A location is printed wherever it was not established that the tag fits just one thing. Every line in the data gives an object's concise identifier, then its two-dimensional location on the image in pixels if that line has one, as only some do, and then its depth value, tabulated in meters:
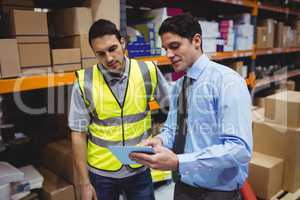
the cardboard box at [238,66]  2.88
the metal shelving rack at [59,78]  1.21
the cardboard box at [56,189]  1.45
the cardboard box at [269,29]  3.11
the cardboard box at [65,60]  1.38
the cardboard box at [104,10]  1.52
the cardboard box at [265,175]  1.76
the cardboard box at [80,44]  1.47
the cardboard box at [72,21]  1.44
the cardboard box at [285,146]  1.82
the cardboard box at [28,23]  1.24
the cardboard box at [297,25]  3.74
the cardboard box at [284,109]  1.82
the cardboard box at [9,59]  1.19
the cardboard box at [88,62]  1.50
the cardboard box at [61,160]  1.57
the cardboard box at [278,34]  3.29
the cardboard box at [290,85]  3.61
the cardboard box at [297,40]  3.79
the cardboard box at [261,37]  2.98
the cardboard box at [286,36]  3.42
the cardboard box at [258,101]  3.29
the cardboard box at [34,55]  1.27
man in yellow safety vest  1.29
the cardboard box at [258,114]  2.04
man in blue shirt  0.88
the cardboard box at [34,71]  1.28
